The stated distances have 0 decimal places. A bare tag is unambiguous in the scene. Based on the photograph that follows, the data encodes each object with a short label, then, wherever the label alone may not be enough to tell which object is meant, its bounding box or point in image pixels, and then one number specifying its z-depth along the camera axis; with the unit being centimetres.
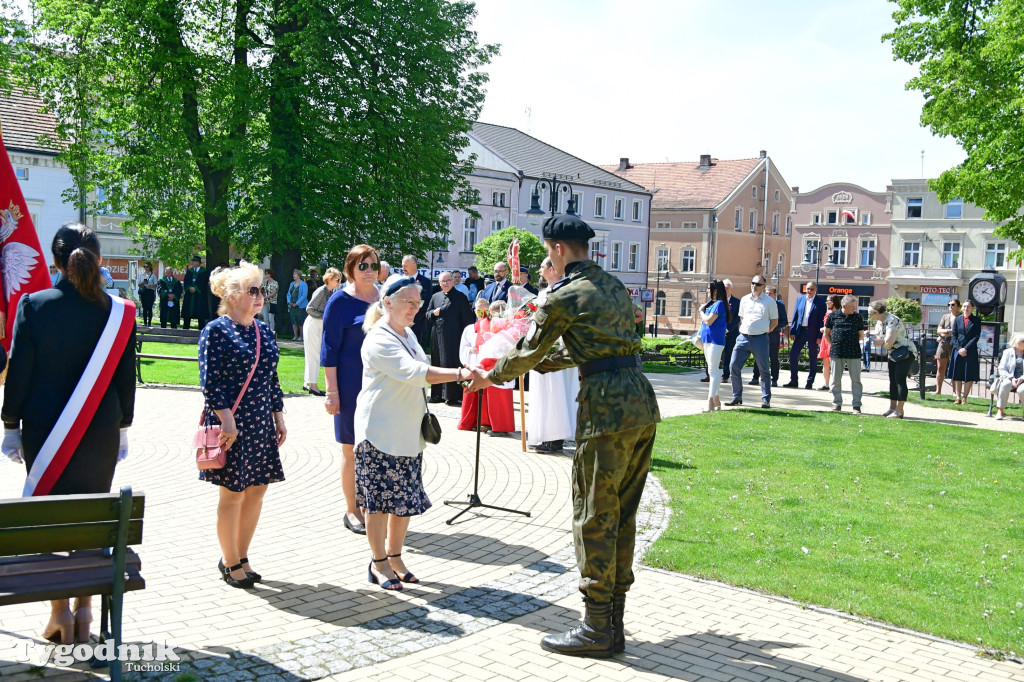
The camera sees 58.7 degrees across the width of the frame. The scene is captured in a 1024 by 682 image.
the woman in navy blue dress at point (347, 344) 711
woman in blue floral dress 564
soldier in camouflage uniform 500
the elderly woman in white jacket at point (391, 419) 579
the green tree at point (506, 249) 4828
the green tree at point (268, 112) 2675
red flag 725
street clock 2445
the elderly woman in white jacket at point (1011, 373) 1628
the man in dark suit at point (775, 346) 2023
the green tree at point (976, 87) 2041
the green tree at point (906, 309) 5026
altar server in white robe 1092
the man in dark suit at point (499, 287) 1507
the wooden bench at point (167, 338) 1624
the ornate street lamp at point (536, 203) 2094
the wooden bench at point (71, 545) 389
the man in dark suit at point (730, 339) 1988
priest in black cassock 1447
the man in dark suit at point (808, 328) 1969
